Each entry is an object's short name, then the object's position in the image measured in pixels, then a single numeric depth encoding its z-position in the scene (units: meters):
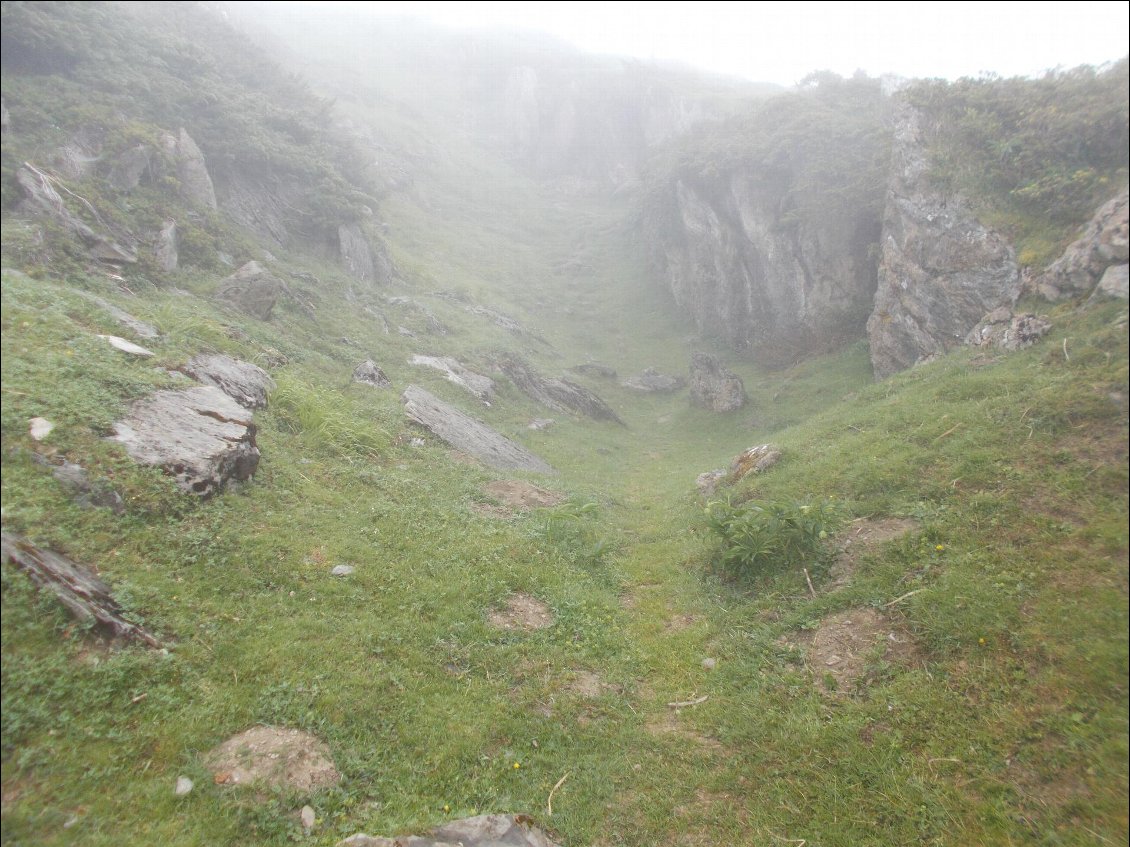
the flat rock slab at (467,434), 17.28
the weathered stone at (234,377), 11.37
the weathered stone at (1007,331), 9.27
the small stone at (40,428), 6.58
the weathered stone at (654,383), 32.06
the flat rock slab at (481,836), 5.57
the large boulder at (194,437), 8.41
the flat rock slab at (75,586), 5.72
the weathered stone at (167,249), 14.09
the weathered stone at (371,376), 18.72
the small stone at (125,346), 8.95
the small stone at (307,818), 5.63
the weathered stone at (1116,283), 6.20
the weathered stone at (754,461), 14.49
